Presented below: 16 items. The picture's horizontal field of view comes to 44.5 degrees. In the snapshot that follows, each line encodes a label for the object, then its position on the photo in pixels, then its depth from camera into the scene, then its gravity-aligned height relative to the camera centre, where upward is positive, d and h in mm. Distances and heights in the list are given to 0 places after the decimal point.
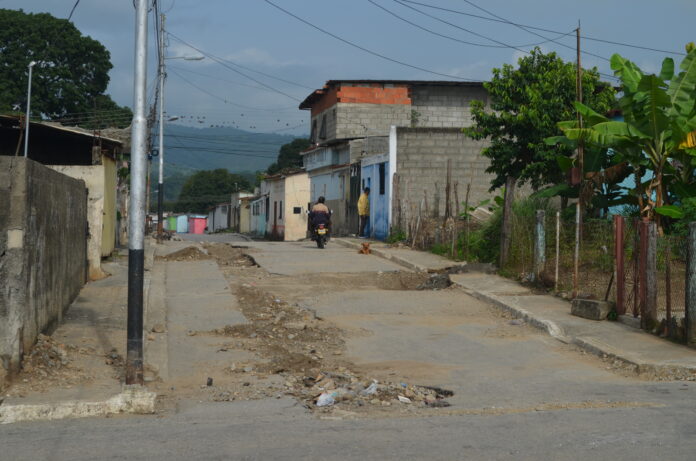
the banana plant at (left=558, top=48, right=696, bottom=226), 13594 +1621
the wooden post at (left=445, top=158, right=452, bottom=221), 24484 +377
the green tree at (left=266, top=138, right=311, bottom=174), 97362 +6706
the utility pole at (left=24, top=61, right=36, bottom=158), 19434 +1637
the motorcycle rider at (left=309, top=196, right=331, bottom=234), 26422 -72
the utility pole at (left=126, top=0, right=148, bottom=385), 7926 -102
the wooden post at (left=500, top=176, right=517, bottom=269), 17781 -194
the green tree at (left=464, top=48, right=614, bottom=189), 17562 +2267
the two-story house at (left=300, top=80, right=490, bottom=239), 30594 +2829
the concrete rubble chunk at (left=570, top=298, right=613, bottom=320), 12188 -1269
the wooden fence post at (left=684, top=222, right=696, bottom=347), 10172 -805
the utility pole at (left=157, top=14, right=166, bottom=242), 36750 +3649
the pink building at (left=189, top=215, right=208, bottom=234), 102562 -1622
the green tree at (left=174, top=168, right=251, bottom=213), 118562 +3096
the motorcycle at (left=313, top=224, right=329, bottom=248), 26344 -624
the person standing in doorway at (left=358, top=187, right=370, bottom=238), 33250 +232
